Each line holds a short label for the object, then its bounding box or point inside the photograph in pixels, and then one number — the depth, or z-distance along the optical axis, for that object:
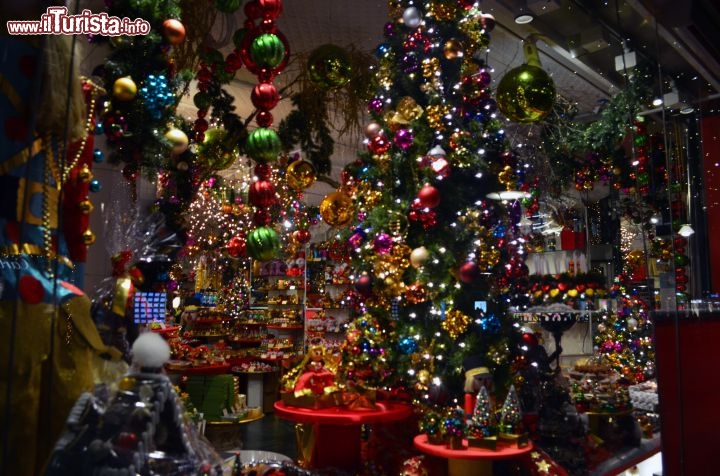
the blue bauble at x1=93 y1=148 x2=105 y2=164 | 1.49
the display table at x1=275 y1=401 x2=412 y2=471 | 3.43
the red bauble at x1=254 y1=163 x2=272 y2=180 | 2.36
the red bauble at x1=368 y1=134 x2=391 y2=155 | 3.64
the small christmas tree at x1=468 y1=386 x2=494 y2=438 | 2.70
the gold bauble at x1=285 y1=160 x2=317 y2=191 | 3.47
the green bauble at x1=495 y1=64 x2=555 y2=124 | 2.94
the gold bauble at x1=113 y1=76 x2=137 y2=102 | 1.68
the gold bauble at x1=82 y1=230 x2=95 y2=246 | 1.34
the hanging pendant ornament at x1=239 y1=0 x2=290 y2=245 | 2.15
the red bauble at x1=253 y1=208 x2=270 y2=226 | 2.32
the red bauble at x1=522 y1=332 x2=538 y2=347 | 3.75
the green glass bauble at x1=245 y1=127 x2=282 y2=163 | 2.23
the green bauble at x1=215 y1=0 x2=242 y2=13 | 2.38
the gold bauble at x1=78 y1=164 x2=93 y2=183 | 1.31
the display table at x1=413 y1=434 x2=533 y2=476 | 2.58
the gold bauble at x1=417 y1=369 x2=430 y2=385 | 3.49
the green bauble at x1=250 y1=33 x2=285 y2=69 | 2.13
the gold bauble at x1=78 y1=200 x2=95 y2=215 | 1.30
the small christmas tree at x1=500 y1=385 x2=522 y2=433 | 2.77
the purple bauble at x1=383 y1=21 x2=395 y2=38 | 3.88
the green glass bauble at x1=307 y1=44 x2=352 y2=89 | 2.96
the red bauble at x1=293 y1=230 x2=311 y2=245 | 3.99
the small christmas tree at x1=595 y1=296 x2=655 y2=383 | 4.98
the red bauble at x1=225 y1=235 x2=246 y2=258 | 2.71
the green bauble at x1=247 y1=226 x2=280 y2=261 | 2.26
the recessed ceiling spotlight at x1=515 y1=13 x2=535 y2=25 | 3.78
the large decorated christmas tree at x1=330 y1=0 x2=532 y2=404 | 3.55
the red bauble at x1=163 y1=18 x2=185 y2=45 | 1.86
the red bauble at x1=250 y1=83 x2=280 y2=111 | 2.24
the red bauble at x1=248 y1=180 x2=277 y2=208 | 2.30
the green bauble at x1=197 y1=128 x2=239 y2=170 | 2.74
